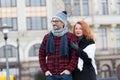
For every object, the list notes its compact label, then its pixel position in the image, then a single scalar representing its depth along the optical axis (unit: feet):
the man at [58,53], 23.84
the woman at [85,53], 24.56
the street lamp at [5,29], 73.07
